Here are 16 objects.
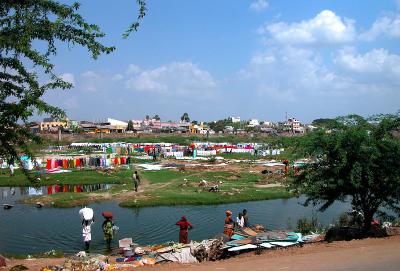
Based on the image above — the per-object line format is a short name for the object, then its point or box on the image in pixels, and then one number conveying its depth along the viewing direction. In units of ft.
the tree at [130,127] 517.96
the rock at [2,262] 42.20
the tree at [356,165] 49.19
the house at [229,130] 529.45
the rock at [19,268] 40.00
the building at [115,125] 511.81
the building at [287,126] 540.72
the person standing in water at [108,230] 59.72
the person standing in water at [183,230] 54.70
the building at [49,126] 408.12
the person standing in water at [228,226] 53.00
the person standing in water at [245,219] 59.43
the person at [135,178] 106.87
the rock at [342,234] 51.24
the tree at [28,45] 27.84
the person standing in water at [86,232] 56.80
